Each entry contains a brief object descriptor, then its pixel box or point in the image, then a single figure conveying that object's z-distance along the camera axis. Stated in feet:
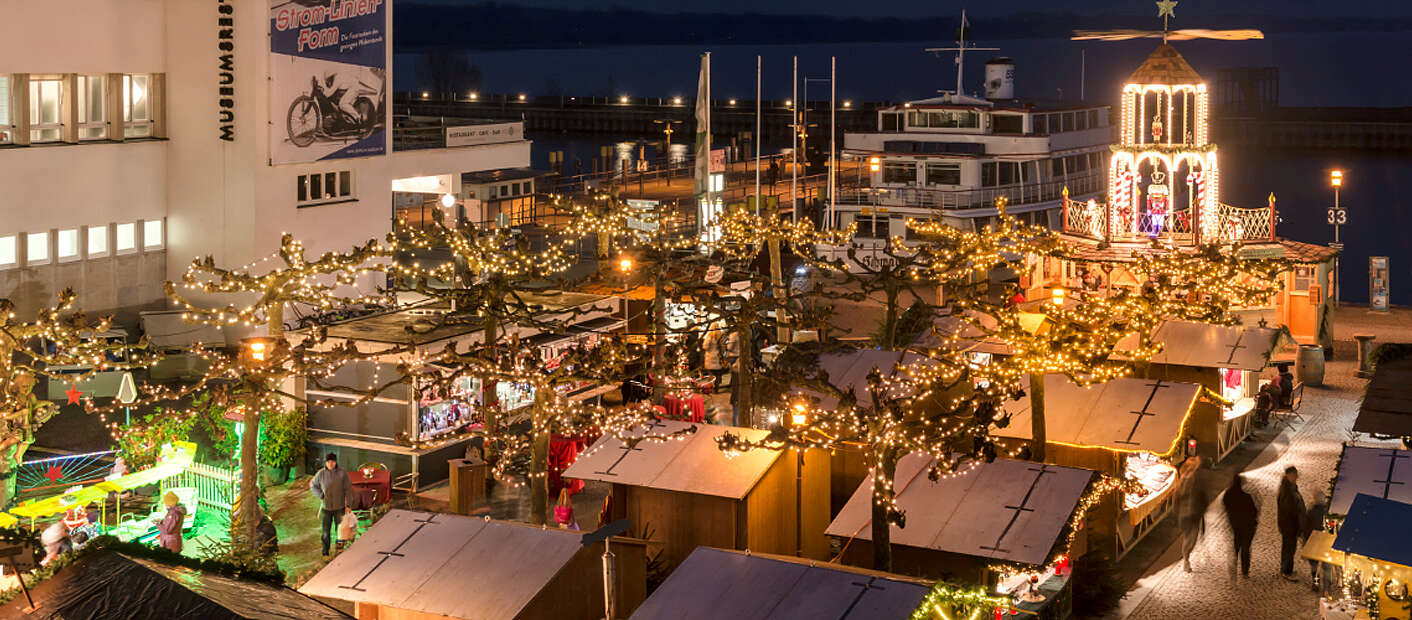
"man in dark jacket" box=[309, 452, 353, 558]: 61.57
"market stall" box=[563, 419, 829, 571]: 55.88
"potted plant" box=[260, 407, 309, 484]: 74.18
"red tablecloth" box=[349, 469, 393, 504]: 68.08
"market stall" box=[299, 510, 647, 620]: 44.50
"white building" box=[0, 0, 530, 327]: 91.30
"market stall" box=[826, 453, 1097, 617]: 50.80
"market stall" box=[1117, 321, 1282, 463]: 76.89
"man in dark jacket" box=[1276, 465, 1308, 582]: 59.82
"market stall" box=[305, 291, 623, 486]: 73.15
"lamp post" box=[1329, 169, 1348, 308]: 138.92
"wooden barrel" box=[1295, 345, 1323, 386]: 97.45
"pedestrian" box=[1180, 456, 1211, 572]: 63.10
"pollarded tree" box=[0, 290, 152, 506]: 60.44
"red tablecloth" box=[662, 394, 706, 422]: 83.71
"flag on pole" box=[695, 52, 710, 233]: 122.93
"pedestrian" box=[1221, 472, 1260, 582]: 59.31
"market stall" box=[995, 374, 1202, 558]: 62.64
